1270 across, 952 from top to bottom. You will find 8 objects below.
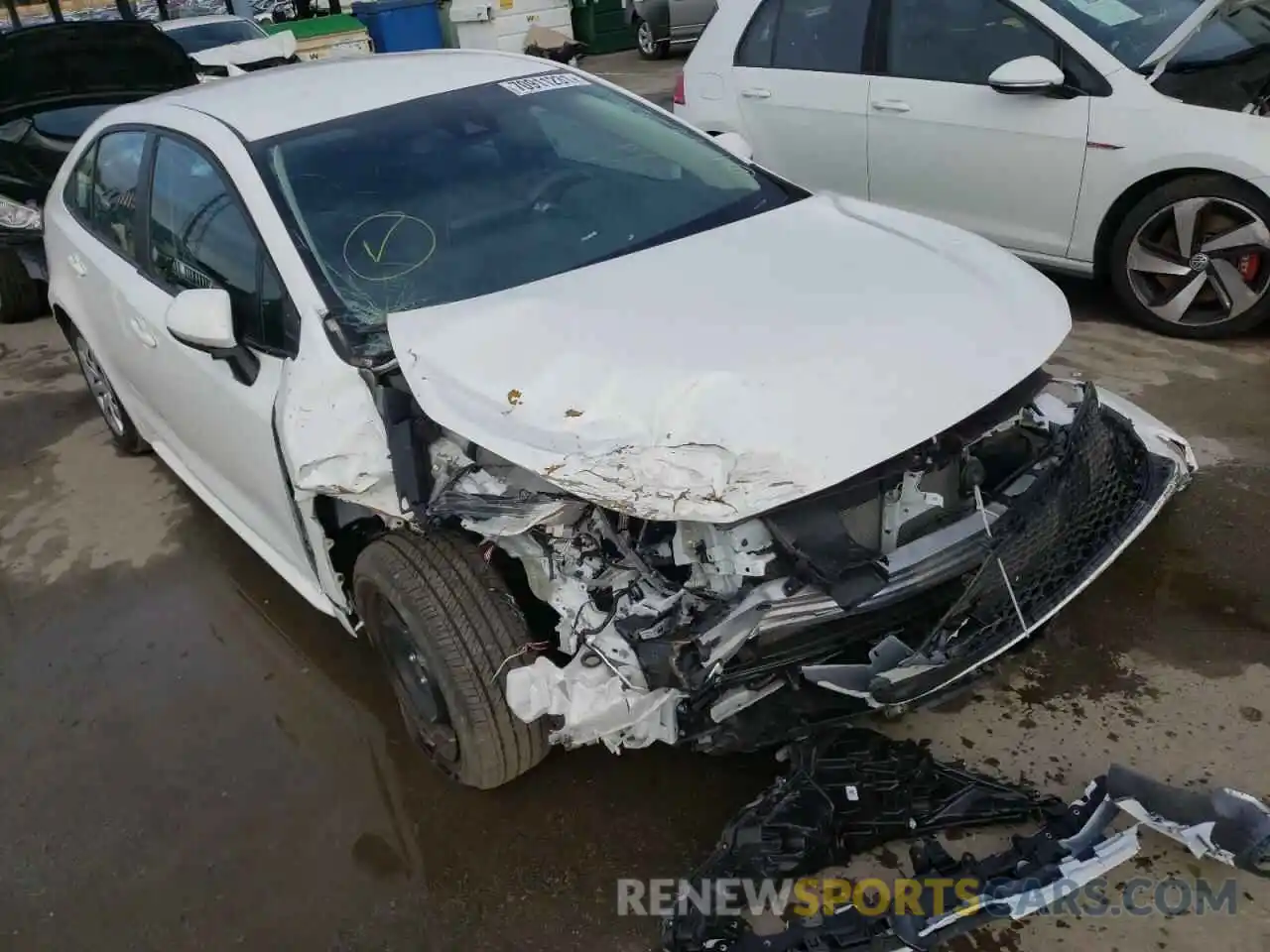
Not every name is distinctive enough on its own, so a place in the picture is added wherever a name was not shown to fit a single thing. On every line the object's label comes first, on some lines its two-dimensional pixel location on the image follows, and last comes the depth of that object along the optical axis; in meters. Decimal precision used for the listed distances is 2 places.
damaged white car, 2.03
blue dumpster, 13.56
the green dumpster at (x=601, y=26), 15.90
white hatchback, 4.11
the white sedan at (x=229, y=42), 7.32
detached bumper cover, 1.95
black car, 6.13
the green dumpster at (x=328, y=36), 12.30
